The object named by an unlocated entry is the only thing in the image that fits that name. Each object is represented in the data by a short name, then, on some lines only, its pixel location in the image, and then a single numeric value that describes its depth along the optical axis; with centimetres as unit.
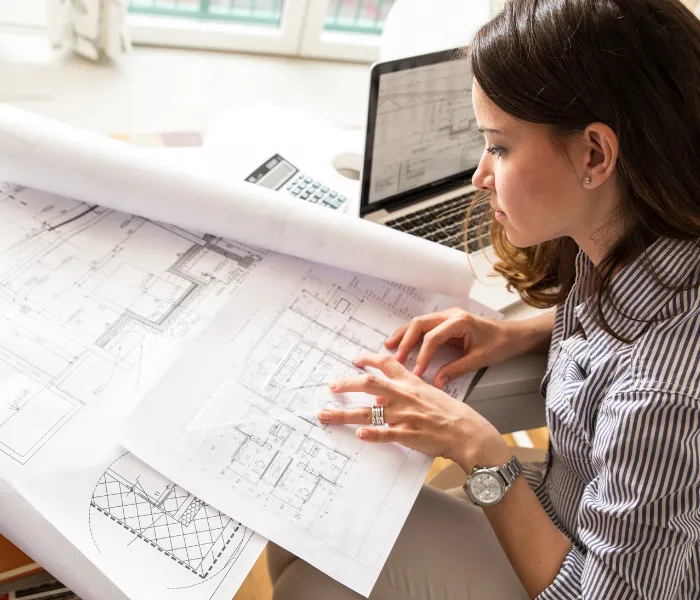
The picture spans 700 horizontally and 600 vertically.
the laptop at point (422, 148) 104
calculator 108
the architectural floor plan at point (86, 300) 73
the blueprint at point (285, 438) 69
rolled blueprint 88
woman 64
